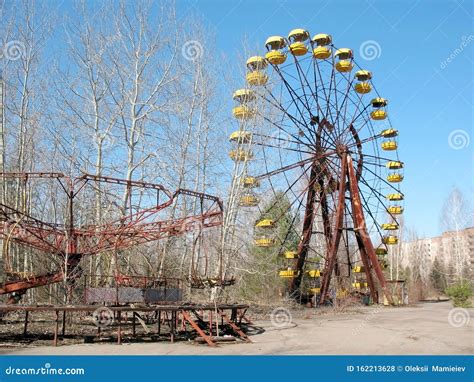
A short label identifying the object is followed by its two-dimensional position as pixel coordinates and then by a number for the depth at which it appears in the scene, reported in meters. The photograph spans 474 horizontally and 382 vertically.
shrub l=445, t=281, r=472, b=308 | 28.04
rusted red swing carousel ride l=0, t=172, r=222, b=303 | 15.23
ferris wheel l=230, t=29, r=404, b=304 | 28.20
